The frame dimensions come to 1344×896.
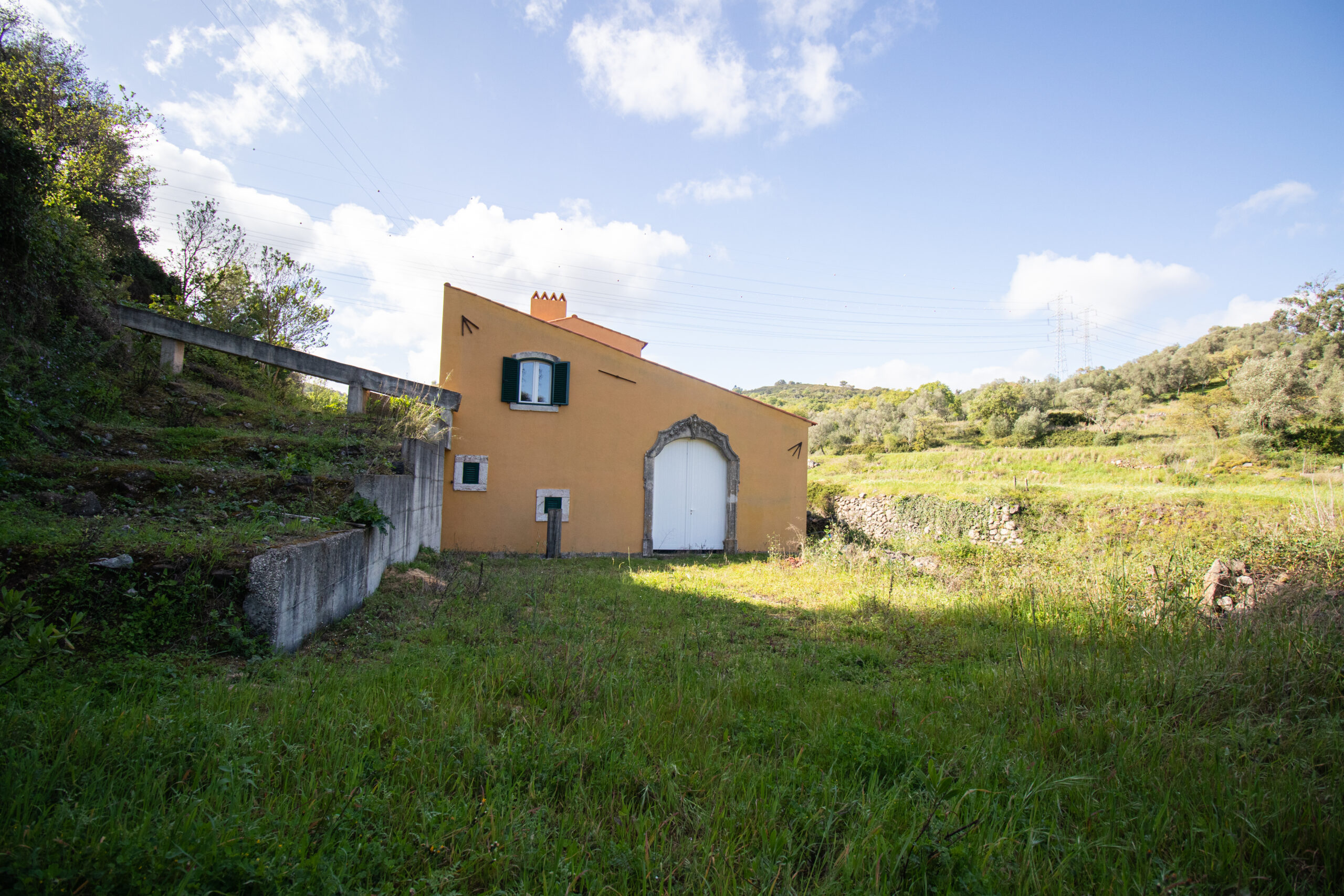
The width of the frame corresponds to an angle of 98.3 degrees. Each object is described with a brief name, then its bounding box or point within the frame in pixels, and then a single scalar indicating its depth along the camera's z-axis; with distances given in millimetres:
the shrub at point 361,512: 5090
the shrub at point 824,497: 19000
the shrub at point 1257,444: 19062
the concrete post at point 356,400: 8984
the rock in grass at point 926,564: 8451
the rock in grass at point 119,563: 3096
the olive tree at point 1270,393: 20422
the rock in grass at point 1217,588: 4625
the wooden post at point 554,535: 10852
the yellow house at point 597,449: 11250
